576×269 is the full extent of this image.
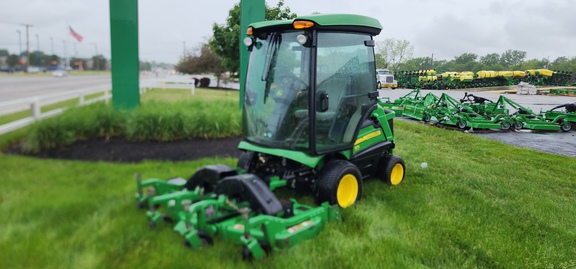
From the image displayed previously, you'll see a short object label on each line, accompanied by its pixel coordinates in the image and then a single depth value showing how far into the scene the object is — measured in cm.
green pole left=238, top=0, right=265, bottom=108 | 723
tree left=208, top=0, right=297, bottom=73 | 1298
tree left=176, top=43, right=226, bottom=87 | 1897
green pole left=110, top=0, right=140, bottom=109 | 584
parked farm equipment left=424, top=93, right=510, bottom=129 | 1098
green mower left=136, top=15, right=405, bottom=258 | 322
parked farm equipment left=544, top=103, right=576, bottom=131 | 1172
